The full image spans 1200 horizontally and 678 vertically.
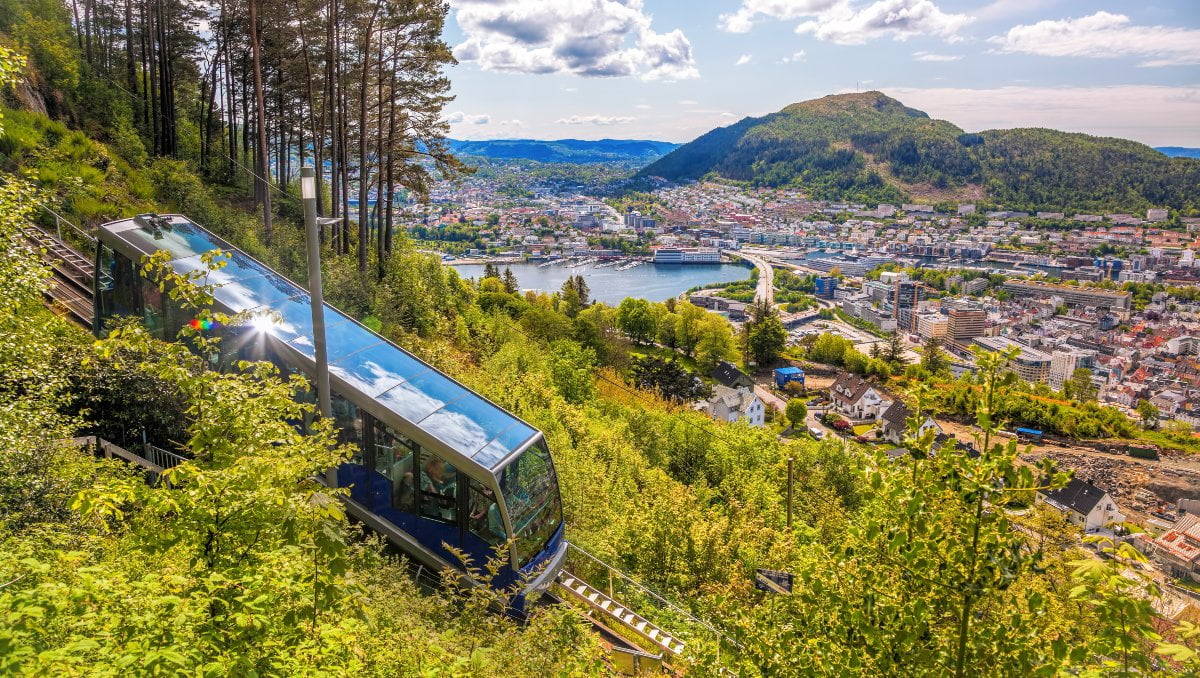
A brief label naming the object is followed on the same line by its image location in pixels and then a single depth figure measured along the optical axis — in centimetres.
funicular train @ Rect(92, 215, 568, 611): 680
